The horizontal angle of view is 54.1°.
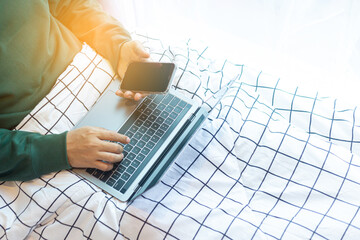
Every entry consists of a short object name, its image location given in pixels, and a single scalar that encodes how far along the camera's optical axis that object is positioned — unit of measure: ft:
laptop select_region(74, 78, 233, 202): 2.83
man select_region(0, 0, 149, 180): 2.88
